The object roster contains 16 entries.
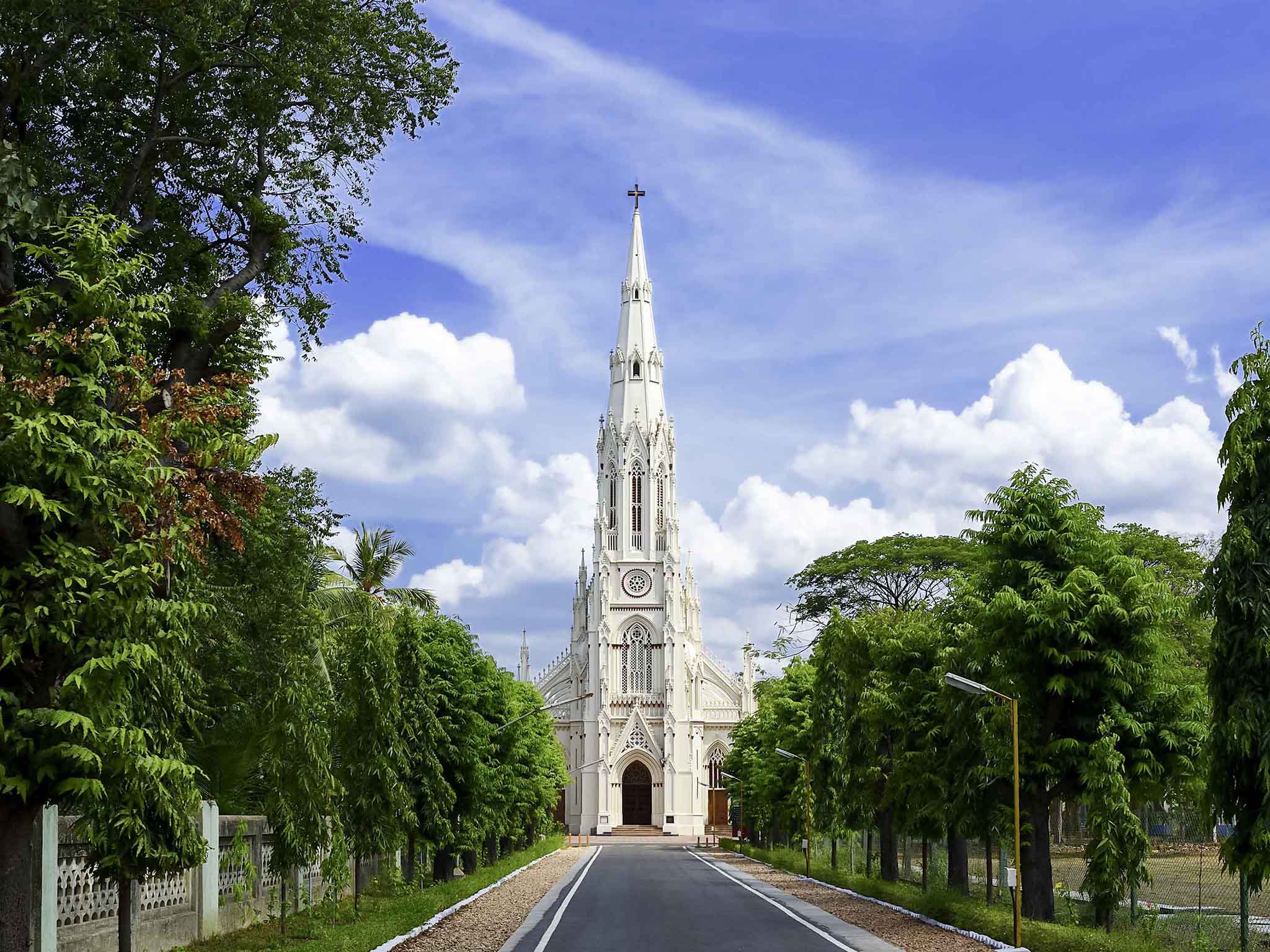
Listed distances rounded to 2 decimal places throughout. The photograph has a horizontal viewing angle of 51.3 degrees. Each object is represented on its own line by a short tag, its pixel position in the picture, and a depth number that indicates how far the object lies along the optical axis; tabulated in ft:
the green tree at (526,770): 147.02
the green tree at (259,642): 79.51
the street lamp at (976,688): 66.33
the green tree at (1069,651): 70.69
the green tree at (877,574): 201.98
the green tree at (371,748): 89.71
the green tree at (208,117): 62.64
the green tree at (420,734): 103.96
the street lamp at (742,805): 218.59
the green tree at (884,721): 95.71
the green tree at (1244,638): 47.73
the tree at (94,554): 36.06
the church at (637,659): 321.32
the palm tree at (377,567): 162.81
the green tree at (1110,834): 67.56
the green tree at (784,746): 160.76
